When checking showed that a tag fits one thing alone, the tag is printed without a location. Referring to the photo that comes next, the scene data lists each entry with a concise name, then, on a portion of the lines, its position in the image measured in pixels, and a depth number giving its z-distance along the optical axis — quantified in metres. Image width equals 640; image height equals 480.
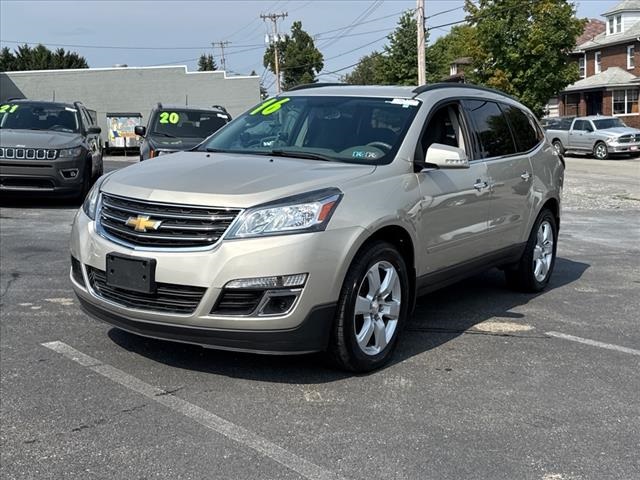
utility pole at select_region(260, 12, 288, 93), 72.43
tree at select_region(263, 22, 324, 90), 78.94
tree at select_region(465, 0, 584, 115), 35.28
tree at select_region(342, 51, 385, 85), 102.06
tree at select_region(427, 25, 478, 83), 37.66
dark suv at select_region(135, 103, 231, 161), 13.16
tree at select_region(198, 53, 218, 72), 112.00
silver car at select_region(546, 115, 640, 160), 28.94
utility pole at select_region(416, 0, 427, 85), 27.76
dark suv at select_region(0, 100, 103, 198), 11.26
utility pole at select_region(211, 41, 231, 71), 95.56
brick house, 43.84
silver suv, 3.90
